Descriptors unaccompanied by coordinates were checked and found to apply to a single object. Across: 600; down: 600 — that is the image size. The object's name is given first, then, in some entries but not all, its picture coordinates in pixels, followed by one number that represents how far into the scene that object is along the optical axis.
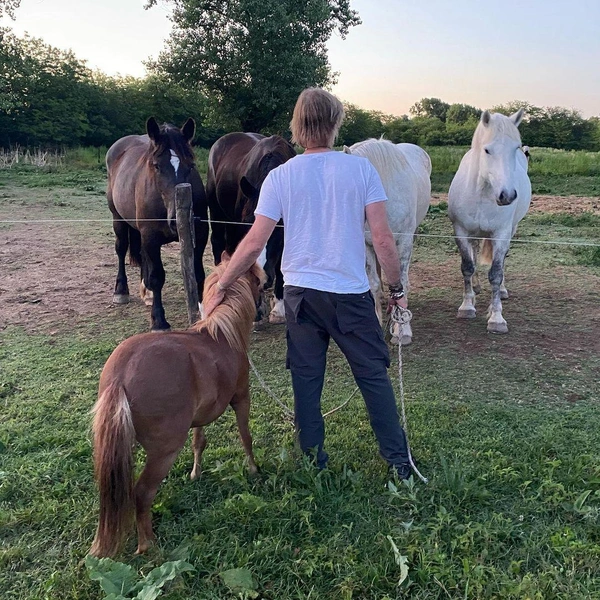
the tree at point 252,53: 20.69
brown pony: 2.06
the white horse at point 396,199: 4.81
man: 2.48
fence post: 3.82
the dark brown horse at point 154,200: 4.71
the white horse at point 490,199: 4.70
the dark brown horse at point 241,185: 4.76
